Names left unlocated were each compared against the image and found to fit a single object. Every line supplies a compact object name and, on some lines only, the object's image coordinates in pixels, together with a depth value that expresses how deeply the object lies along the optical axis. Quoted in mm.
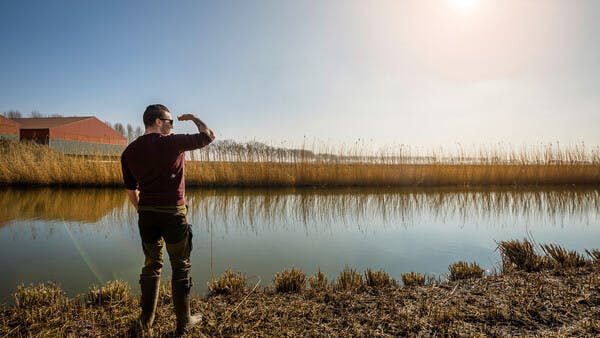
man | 2029
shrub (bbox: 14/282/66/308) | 2523
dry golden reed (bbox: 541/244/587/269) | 3598
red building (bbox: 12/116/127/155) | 31719
